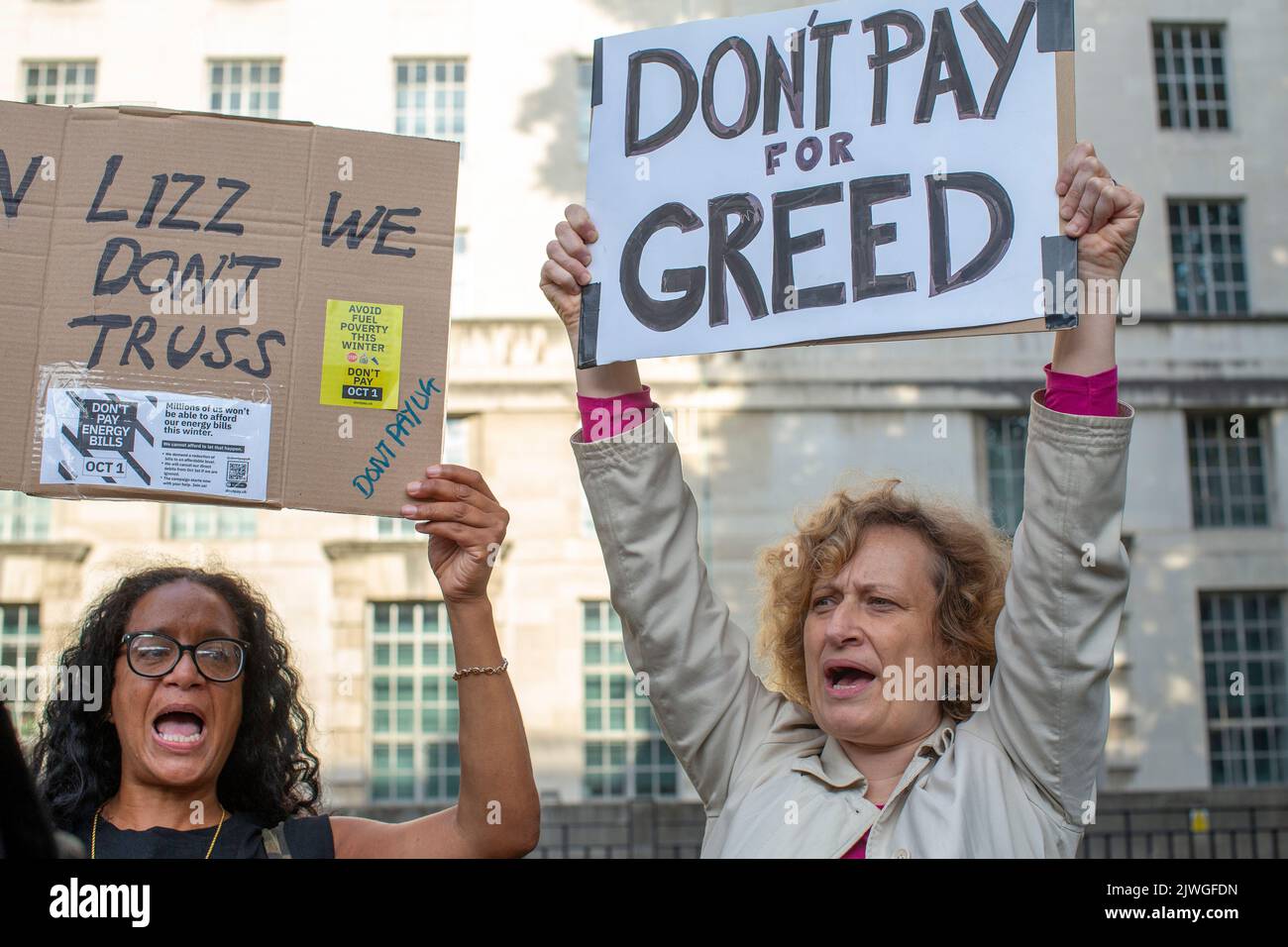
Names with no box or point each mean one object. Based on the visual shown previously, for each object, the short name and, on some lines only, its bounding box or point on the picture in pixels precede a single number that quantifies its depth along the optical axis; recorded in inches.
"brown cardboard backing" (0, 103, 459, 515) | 116.5
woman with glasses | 110.3
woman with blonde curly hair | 103.3
